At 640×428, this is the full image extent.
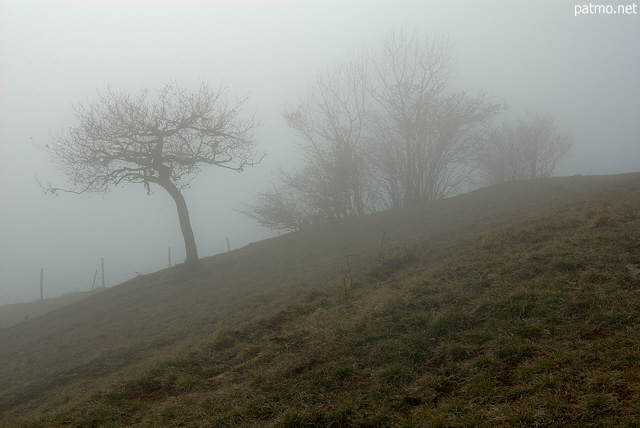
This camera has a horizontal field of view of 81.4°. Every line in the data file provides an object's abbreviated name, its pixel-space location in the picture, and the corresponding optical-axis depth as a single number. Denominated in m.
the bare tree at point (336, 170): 27.25
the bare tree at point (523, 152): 34.59
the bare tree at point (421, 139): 23.86
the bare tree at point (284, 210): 28.98
